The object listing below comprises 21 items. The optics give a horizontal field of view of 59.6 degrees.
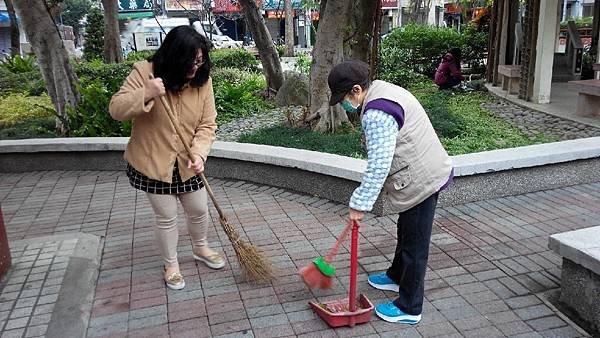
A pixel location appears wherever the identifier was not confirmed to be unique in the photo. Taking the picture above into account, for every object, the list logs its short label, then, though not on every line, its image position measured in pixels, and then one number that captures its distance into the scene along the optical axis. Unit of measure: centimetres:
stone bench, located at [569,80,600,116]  757
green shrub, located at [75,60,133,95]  1385
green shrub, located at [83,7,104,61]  2064
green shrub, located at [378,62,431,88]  1179
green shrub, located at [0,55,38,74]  1552
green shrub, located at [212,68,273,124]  927
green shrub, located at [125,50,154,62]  1768
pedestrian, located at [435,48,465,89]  1027
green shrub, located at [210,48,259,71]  1552
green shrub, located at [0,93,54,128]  976
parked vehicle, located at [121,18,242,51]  3012
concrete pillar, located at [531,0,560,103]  834
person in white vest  259
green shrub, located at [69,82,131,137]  697
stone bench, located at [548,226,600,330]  277
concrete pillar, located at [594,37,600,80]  919
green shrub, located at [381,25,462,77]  1302
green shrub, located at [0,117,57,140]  782
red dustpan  286
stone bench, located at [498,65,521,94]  955
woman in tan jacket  294
